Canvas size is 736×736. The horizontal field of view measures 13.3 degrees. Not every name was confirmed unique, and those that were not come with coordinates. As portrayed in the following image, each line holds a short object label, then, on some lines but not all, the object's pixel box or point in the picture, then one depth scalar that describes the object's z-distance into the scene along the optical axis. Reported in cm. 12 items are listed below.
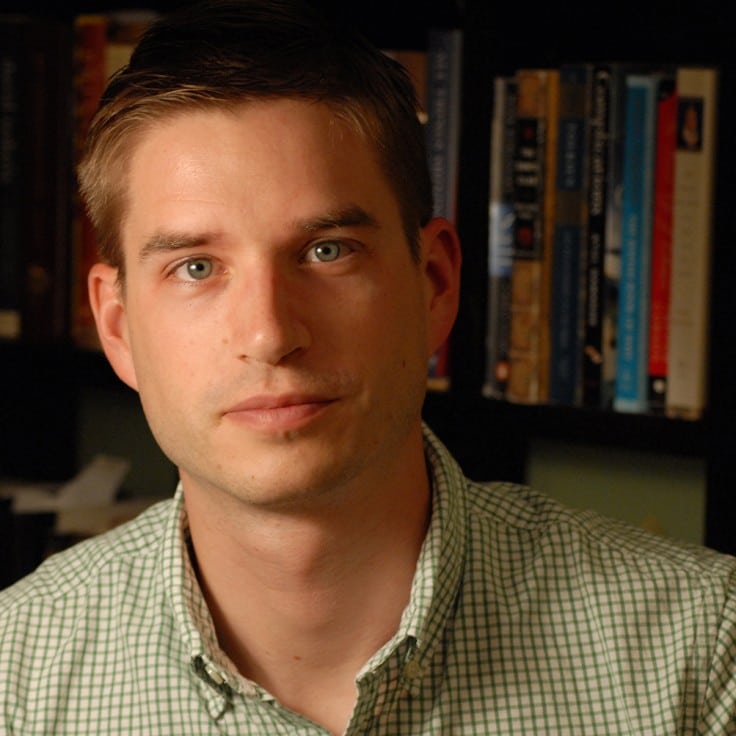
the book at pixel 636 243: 206
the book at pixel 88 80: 227
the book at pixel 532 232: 209
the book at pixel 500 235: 210
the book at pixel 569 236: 208
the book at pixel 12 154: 229
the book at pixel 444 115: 212
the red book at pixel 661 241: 206
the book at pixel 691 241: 205
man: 183
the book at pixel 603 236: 207
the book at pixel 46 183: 229
